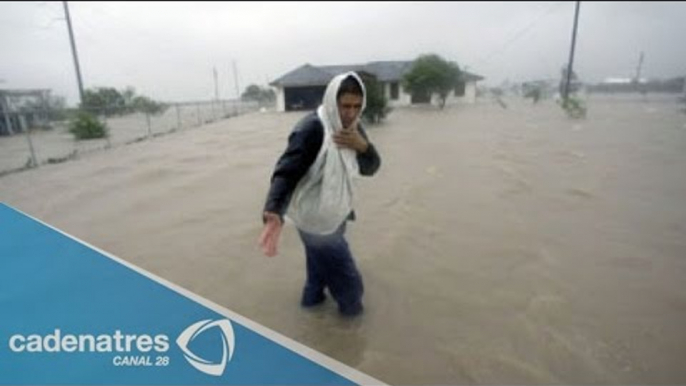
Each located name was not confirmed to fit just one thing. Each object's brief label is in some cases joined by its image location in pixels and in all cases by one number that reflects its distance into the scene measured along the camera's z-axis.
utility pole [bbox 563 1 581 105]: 21.19
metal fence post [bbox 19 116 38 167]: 7.13
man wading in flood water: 2.12
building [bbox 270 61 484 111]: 29.73
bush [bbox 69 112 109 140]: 15.88
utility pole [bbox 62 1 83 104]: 19.12
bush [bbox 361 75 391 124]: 17.06
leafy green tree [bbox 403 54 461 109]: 29.78
